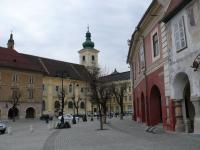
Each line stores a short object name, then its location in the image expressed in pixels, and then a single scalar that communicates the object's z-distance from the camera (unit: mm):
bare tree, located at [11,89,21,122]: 36249
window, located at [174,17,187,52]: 9920
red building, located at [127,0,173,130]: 12004
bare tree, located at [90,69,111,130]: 20027
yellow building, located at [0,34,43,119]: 37463
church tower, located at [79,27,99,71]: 64604
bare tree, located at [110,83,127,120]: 28381
